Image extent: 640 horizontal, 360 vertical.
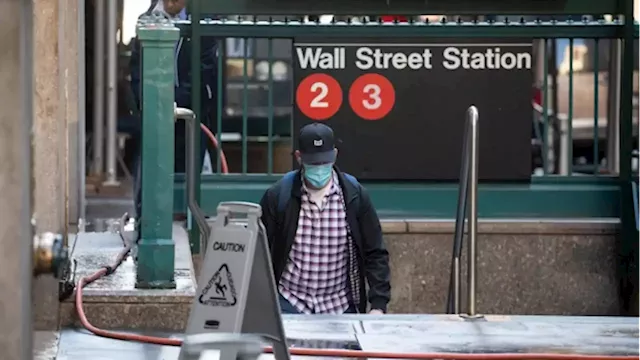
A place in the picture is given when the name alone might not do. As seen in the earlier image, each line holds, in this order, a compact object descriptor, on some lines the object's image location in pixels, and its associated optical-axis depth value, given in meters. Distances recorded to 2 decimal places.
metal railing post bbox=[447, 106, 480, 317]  13.34
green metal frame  16.94
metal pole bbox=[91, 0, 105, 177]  23.09
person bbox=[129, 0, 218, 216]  16.67
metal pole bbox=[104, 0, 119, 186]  23.02
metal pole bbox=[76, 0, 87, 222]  18.09
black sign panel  16.75
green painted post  12.45
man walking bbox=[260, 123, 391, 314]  13.30
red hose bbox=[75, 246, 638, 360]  11.19
